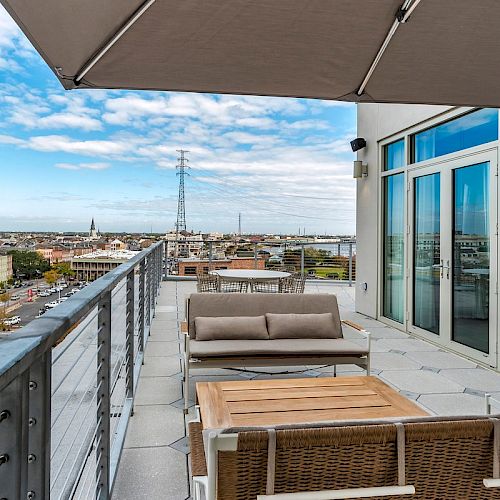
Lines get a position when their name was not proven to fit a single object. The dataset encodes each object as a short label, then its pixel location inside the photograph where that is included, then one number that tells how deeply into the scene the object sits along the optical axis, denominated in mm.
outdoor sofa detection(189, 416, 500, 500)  1164
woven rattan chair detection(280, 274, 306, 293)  6758
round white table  6684
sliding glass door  4754
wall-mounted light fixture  7285
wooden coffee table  2242
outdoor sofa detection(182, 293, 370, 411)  3574
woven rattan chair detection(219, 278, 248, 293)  7551
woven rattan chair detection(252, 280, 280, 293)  7564
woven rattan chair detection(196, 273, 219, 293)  7039
